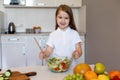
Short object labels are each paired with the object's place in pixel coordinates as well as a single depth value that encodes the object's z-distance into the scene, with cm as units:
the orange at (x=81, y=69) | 116
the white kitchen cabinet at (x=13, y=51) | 340
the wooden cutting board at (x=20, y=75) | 112
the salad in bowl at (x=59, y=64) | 132
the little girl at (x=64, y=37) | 174
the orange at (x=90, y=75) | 105
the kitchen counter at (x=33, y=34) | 342
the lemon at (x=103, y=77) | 100
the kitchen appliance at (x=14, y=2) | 359
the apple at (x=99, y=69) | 115
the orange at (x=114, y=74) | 108
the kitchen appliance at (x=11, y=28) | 364
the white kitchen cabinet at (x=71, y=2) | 364
